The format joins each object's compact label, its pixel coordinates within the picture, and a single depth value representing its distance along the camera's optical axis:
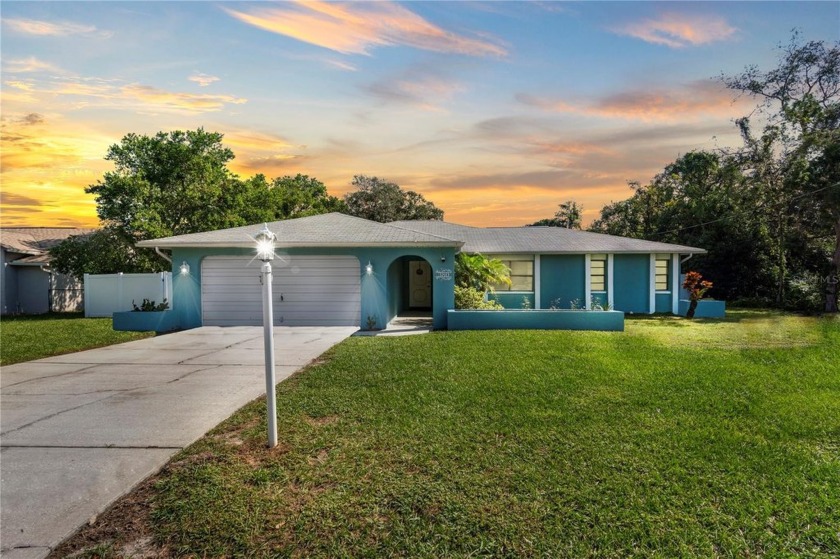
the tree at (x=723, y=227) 22.84
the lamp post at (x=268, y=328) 4.59
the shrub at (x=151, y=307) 14.19
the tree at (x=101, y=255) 21.66
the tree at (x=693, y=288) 15.88
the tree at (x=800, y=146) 18.69
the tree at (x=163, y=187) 23.69
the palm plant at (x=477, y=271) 15.37
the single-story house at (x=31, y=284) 21.16
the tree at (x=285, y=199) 30.06
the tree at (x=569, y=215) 47.94
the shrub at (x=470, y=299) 14.16
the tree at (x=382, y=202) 41.53
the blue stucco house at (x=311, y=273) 13.30
